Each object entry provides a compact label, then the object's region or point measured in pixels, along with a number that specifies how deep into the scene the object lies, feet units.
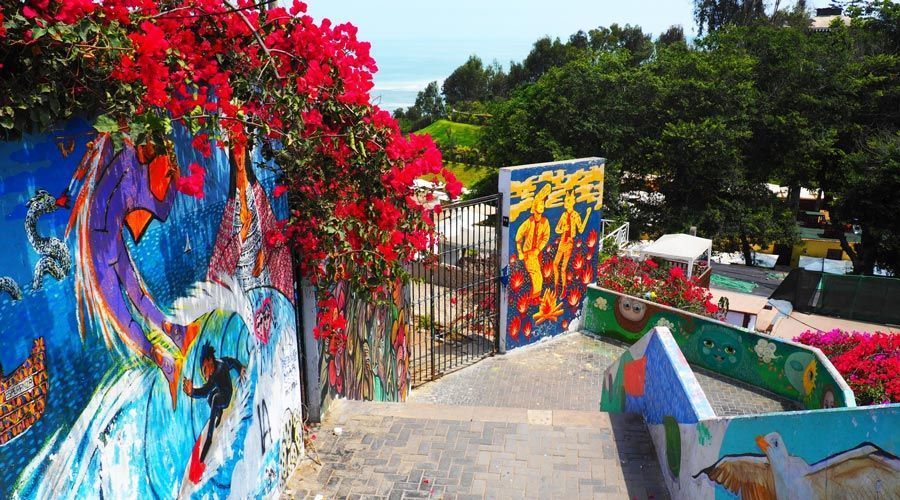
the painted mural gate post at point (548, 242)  34.63
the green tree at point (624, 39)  124.69
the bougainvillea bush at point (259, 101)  7.60
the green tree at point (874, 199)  65.31
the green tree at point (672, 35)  188.14
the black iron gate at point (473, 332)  34.50
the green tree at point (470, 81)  237.86
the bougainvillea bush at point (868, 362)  25.90
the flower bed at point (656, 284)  38.93
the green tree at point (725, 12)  136.15
